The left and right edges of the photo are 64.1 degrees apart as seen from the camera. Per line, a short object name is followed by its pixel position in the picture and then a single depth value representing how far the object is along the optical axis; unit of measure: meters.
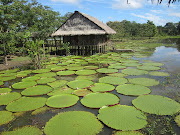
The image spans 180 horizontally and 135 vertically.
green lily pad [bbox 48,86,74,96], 4.13
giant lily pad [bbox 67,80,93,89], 4.56
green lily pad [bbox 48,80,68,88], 4.78
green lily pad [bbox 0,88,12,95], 4.46
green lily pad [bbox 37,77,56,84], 5.16
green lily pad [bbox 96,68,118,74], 6.26
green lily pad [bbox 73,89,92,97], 4.01
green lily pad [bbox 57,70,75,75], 6.19
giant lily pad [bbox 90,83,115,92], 4.25
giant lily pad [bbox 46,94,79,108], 3.45
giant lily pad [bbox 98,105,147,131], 2.59
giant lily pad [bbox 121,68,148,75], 5.86
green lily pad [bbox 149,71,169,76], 5.62
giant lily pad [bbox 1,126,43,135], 2.54
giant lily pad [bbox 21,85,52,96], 4.18
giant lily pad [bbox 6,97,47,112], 3.37
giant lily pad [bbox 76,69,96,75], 6.07
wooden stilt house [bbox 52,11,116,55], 11.75
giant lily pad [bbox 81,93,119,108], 3.40
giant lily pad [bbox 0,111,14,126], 2.92
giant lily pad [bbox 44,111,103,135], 2.50
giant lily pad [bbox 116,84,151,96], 3.98
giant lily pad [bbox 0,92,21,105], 3.77
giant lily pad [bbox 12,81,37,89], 4.75
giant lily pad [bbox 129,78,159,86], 4.67
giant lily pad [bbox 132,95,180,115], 3.01
